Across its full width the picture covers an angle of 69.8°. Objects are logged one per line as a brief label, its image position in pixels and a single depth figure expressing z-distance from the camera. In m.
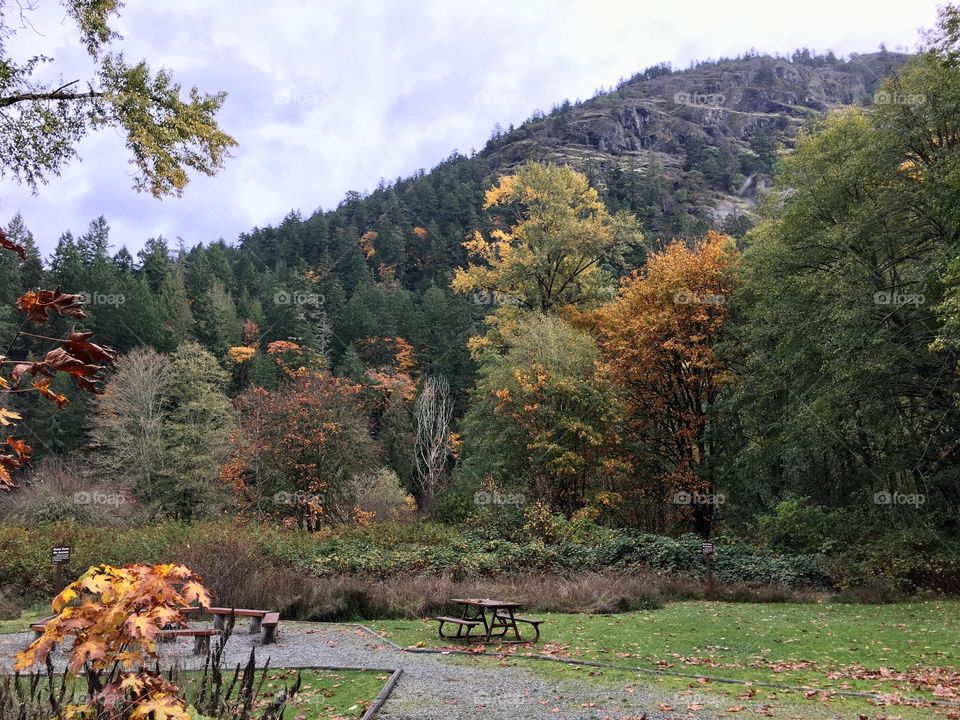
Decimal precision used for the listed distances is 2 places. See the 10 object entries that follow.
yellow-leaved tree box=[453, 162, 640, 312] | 27.61
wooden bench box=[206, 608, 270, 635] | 10.42
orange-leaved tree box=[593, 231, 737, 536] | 23.47
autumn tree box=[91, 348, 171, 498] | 29.66
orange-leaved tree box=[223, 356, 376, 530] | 23.91
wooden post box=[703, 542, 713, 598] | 15.30
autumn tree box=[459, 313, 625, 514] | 22.50
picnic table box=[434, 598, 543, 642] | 9.95
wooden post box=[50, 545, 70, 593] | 13.14
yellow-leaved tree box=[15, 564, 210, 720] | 2.60
